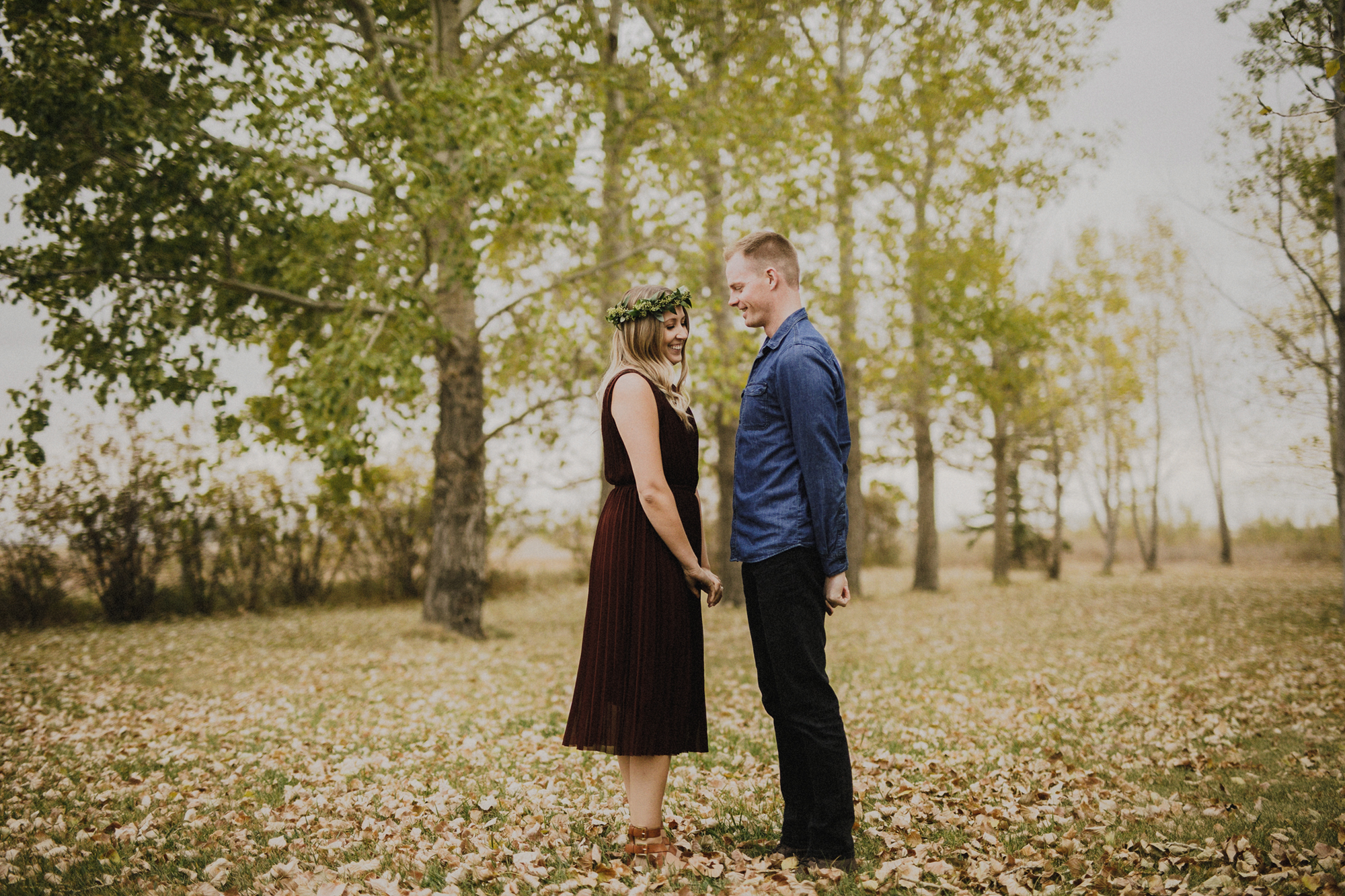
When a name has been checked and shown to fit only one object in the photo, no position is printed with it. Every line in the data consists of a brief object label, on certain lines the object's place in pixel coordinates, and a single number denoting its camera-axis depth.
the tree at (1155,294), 24.48
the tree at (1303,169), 8.93
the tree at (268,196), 9.16
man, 3.31
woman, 3.43
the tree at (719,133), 11.34
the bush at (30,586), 13.16
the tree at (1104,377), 20.69
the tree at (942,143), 16.70
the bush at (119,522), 13.77
